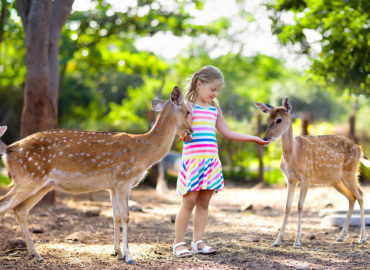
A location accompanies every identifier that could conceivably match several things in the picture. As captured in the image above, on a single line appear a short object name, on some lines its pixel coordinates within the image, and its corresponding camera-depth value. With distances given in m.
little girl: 4.77
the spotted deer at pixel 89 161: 4.55
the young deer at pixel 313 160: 6.13
